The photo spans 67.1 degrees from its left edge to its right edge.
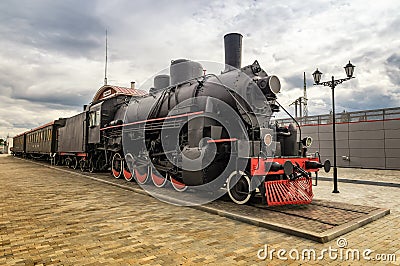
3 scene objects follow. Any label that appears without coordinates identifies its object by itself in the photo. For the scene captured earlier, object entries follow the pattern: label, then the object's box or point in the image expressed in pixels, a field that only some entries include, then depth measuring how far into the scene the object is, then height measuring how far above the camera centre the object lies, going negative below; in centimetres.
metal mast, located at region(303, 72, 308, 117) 3670 +604
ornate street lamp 1005 +234
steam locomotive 655 +28
